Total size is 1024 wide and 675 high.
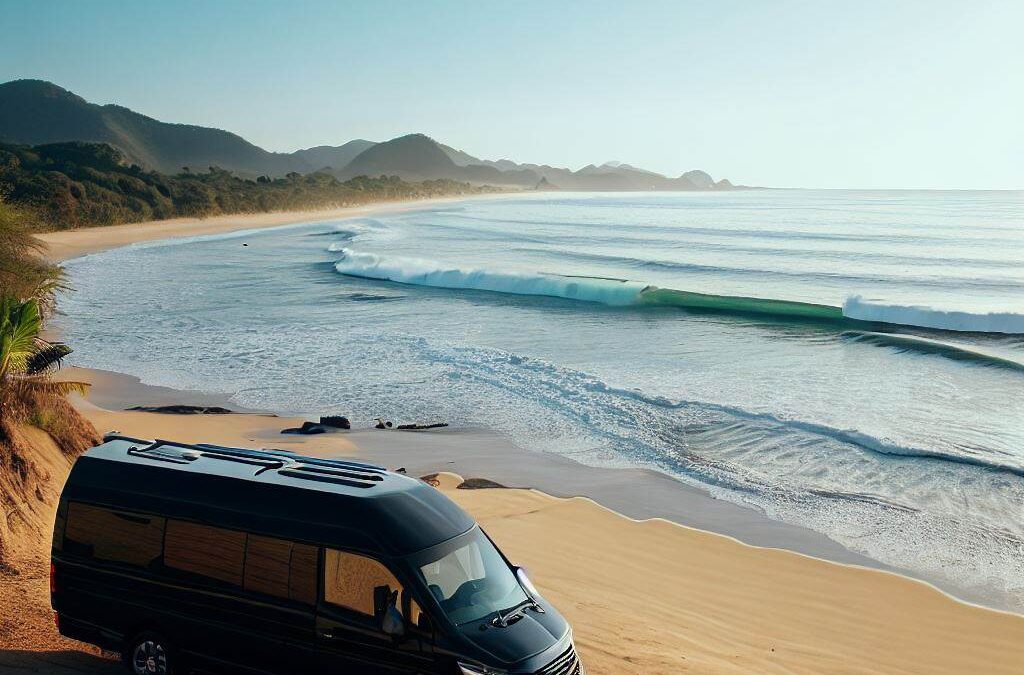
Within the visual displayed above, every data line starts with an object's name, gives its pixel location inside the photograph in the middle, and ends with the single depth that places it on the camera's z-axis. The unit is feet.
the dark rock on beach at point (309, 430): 54.39
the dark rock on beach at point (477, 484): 46.21
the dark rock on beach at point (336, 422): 56.29
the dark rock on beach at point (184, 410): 58.65
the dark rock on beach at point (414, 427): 57.47
